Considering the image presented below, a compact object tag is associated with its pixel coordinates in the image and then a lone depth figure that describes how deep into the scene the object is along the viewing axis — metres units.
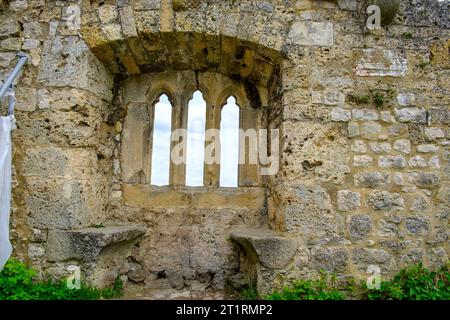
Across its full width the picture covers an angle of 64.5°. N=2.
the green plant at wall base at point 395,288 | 3.20
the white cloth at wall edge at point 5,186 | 3.10
